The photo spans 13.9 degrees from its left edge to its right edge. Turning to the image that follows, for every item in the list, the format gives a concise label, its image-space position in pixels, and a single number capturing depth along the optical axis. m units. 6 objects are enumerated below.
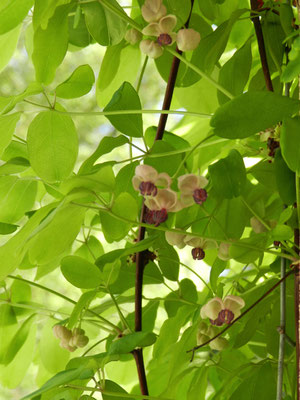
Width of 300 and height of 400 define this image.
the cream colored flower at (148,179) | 0.74
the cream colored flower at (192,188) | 0.76
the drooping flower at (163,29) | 0.77
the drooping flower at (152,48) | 0.78
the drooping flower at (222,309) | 0.79
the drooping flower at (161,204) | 0.74
